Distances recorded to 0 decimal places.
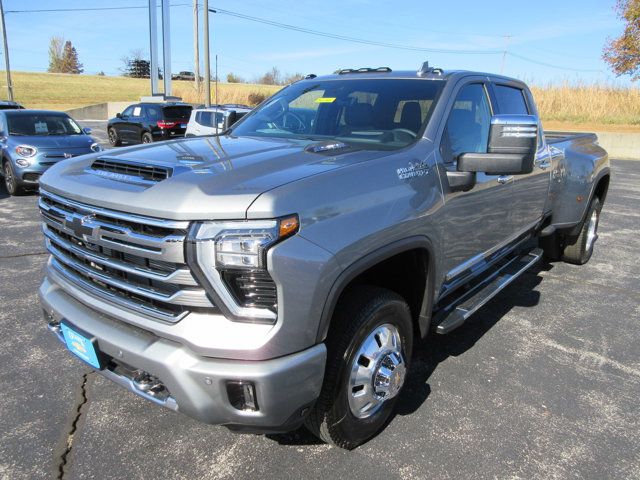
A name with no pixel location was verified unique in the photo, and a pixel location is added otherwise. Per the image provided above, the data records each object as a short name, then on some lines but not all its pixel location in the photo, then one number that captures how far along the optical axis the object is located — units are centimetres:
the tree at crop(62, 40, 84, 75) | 10612
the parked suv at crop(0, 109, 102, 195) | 929
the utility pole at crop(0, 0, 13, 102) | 3041
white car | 1509
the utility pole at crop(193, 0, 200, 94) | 2931
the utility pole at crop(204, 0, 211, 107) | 2578
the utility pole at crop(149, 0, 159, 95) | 3066
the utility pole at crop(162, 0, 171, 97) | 3084
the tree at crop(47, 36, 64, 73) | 10106
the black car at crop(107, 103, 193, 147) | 1805
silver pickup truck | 192
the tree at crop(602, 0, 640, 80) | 2345
